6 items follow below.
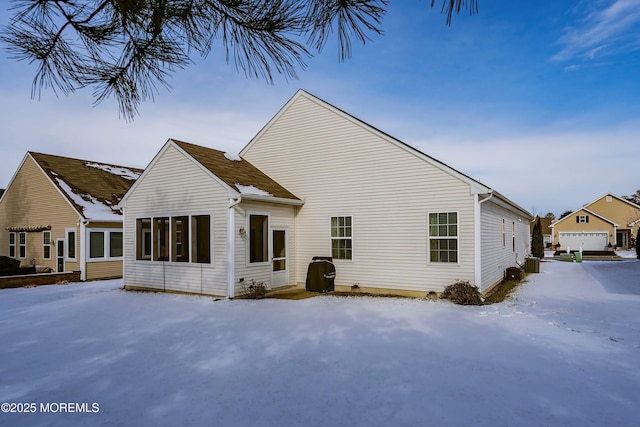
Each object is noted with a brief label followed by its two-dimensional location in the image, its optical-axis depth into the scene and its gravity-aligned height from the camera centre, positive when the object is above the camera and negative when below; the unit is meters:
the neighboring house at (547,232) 54.13 -1.32
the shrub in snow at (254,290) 11.53 -1.92
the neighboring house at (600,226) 40.72 -0.35
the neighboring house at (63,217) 17.20 +0.60
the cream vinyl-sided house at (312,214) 11.31 +0.40
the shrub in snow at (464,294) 10.30 -1.89
